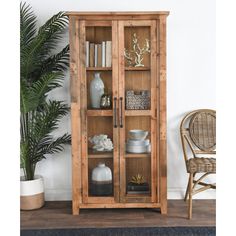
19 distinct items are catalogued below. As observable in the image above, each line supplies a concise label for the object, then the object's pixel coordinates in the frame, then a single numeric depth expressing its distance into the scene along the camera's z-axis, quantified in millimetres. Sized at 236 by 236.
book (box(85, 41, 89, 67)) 2840
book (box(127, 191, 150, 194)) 2908
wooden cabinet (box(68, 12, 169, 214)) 2797
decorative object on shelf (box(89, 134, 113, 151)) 2891
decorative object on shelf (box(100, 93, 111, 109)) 2877
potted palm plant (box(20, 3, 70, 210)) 2840
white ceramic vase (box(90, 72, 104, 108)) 2867
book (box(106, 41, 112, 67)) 2840
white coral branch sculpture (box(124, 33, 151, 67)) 2854
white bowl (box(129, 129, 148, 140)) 2885
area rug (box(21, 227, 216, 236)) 2471
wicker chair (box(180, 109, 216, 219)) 3131
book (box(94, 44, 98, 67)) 2852
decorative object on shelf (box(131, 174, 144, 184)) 2918
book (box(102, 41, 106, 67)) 2846
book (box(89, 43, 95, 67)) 2850
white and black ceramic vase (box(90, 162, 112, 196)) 2896
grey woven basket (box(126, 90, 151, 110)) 2859
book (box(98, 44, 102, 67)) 2851
